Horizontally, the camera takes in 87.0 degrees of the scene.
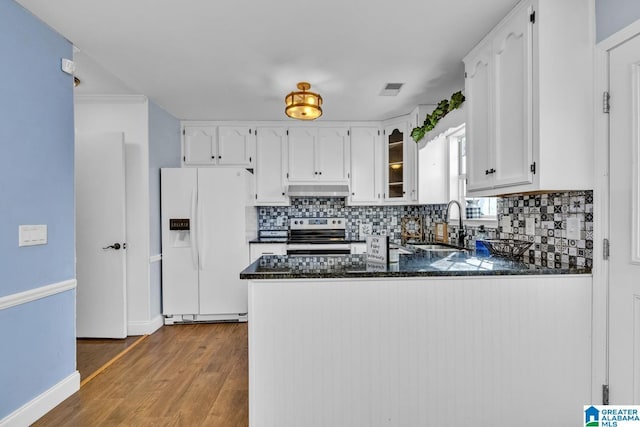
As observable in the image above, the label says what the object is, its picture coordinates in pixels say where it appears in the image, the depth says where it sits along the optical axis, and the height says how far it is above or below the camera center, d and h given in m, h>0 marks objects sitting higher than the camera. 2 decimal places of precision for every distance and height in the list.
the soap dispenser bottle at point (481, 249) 2.49 -0.29
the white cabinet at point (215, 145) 4.25 +0.83
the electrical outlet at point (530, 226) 2.22 -0.11
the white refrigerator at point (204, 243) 3.66 -0.35
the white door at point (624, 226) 1.54 -0.08
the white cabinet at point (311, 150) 4.30 +0.77
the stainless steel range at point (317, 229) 4.55 -0.25
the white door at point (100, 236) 3.12 -0.23
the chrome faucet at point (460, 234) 3.11 -0.22
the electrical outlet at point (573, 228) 1.86 -0.10
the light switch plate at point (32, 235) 1.91 -0.14
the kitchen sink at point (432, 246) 3.37 -0.37
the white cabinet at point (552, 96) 1.73 +0.60
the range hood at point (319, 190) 4.25 +0.26
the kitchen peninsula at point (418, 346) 1.71 -0.70
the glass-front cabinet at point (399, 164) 3.99 +0.57
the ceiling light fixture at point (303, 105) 2.60 +0.82
